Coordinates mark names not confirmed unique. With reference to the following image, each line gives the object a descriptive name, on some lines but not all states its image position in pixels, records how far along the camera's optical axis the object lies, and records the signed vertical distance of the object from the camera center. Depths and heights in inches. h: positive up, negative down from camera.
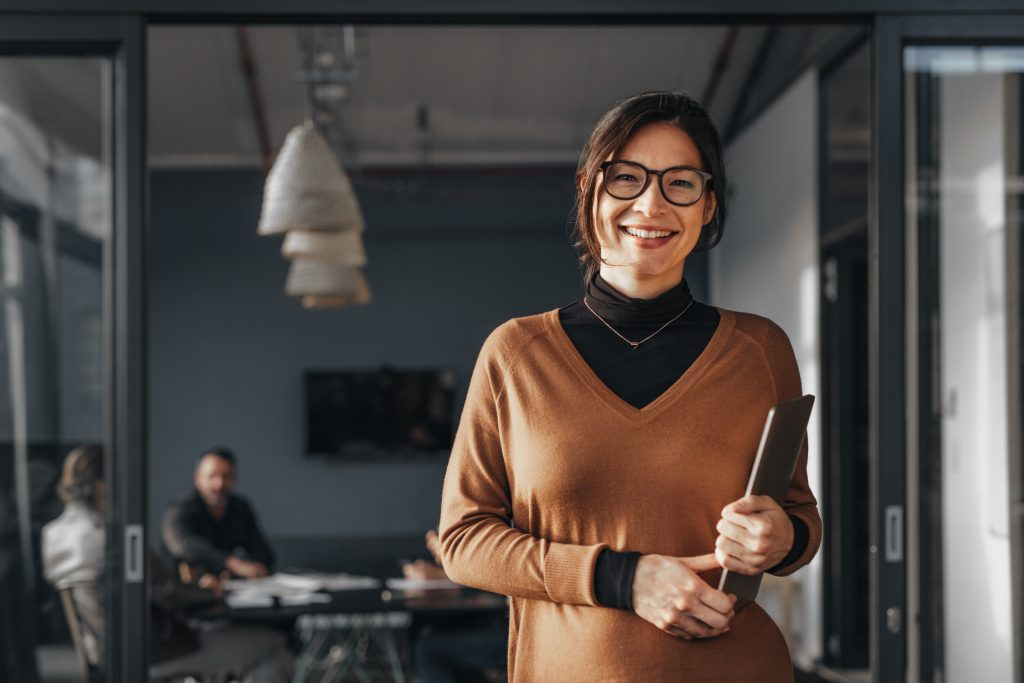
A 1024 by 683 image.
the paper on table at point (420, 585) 185.9 -38.9
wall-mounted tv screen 346.0 -21.3
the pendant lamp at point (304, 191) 156.2 +20.2
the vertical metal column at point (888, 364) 97.5 -2.0
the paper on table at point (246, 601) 175.0 -39.2
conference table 171.6 -43.7
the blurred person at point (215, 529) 206.2 -34.4
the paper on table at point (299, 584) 187.9 -39.8
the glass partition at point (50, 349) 99.2 -0.5
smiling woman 58.4 -5.8
